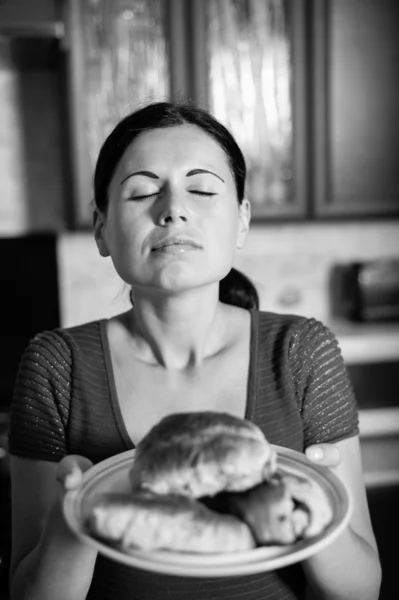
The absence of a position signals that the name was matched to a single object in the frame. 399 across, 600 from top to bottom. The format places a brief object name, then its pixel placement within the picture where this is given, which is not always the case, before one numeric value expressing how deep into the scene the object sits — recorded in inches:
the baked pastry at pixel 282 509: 21.9
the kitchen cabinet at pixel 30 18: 85.1
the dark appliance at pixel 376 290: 107.6
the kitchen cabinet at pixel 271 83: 96.7
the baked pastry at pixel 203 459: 23.3
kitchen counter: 100.9
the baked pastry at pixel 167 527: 21.4
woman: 32.6
